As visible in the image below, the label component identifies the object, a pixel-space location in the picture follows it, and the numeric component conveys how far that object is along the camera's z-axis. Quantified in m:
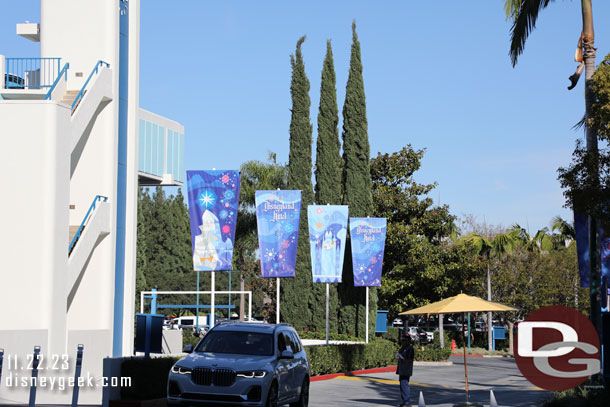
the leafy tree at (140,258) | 63.53
